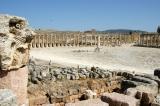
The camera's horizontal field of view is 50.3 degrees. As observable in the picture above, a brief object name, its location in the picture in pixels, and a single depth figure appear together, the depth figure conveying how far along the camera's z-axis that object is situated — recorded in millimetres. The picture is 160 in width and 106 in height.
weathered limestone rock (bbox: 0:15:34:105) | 3096
